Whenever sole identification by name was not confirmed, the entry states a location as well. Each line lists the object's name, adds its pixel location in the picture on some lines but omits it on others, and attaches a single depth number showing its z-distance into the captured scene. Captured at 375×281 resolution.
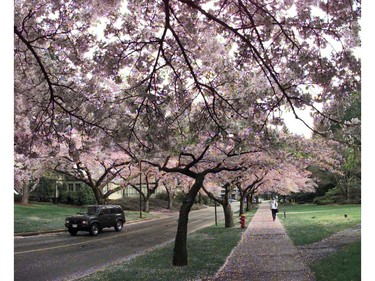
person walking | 23.57
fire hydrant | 18.34
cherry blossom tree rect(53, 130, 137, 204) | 23.17
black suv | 17.28
